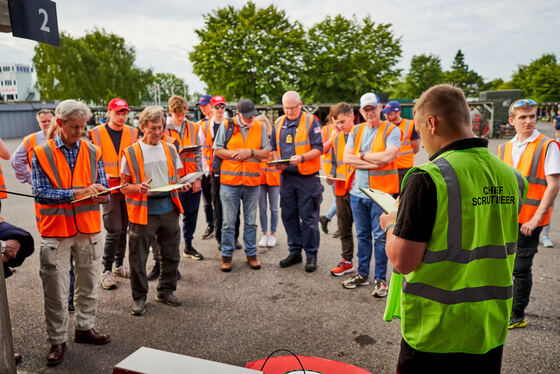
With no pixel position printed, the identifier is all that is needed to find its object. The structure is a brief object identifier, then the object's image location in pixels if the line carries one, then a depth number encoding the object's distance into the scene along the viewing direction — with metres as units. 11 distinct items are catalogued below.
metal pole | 2.53
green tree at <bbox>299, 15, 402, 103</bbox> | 35.25
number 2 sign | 2.40
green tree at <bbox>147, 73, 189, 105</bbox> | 104.88
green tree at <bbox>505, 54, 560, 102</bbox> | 50.34
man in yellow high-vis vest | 1.71
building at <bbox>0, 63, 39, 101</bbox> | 90.00
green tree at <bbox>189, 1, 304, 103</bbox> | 33.41
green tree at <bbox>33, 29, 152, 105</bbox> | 45.72
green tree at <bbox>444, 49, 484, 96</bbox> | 82.56
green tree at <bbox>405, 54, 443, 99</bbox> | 66.31
